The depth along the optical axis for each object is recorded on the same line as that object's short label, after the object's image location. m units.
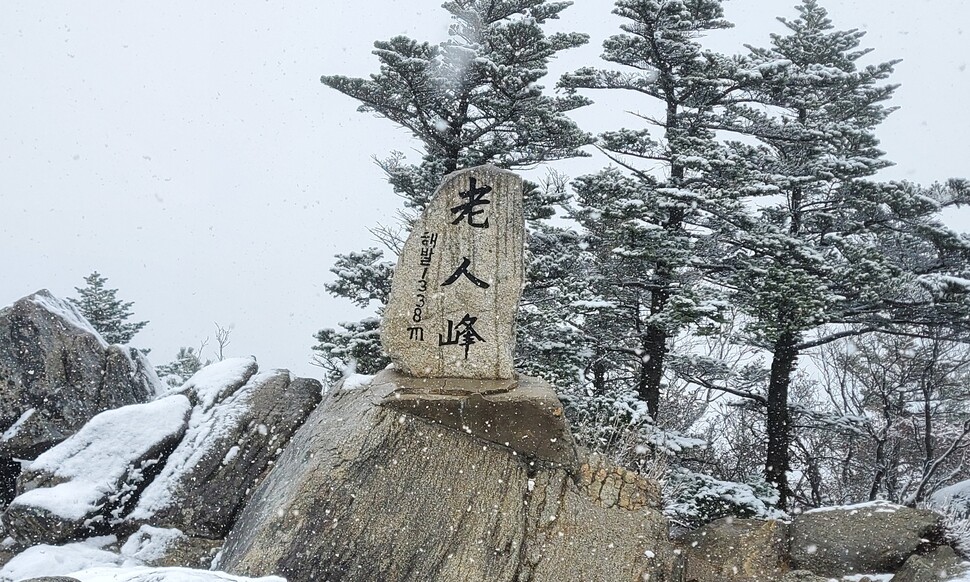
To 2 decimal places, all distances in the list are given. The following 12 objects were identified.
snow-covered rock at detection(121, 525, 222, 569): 6.86
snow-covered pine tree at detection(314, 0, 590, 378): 9.49
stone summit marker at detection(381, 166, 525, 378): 6.83
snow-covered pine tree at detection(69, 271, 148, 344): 16.67
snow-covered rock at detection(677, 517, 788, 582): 7.25
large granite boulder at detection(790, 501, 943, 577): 6.82
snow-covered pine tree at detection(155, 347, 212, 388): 18.86
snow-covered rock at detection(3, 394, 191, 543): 6.98
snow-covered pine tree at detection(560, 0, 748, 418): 9.69
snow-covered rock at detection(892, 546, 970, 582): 6.04
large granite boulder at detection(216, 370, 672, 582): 5.59
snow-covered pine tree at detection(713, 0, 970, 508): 9.26
